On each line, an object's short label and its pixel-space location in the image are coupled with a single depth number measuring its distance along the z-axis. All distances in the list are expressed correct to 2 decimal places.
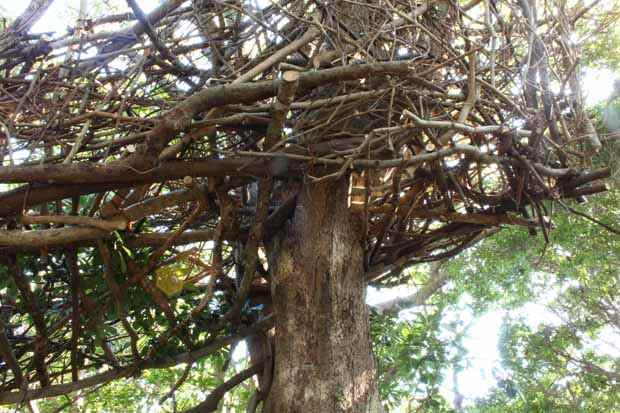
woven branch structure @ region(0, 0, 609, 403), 1.92
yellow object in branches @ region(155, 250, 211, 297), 2.44
